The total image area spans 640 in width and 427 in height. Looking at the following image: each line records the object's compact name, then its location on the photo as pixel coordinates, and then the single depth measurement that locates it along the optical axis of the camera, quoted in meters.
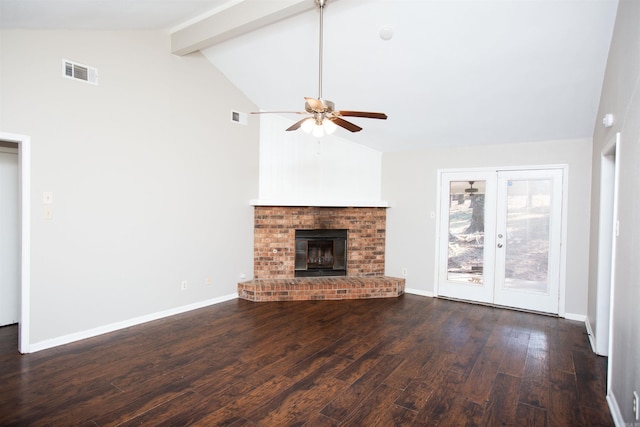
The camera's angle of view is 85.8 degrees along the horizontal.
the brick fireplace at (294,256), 5.13
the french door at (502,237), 4.63
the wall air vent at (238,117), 5.03
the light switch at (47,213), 3.21
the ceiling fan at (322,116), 2.82
